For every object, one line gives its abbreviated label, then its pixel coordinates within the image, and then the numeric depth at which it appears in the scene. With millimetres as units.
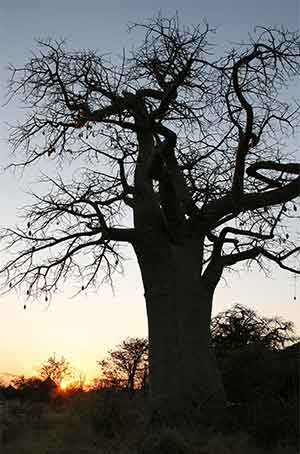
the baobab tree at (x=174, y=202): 6988
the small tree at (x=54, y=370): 26875
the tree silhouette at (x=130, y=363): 24328
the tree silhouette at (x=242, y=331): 13964
